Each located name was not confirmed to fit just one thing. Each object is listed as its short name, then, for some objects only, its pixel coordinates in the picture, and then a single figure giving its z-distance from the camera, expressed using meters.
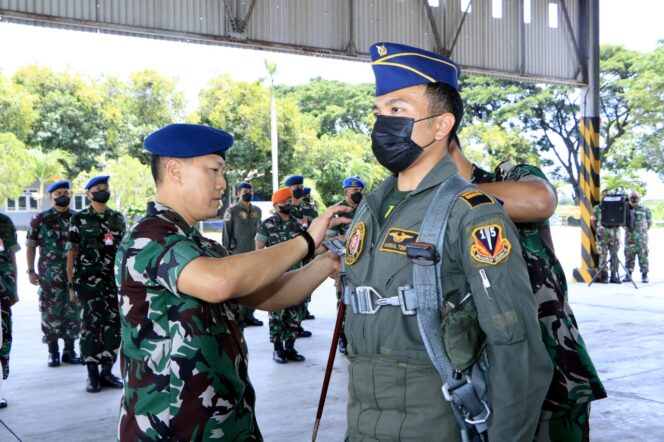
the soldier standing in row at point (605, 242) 12.16
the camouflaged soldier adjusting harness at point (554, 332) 2.13
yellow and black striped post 12.09
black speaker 11.75
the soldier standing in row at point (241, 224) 9.69
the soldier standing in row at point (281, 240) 6.87
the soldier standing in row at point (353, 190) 8.18
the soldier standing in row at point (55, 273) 6.95
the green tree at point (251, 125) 31.33
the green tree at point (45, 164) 31.62
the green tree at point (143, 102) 33.94
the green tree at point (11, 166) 29.97
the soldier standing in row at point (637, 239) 12.70
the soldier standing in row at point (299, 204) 9.09
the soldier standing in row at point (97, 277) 5.95
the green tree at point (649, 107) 27.95
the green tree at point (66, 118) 33.31
